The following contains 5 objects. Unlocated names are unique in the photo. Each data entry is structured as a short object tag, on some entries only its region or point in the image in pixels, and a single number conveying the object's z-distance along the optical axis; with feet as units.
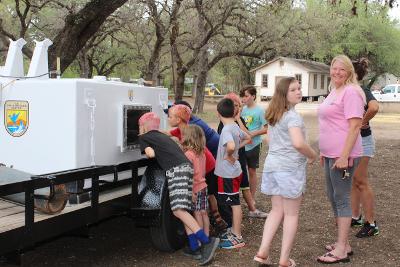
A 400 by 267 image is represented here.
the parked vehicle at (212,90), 228.22
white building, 180.75
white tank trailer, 13.50
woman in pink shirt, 14.62
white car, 148.05
